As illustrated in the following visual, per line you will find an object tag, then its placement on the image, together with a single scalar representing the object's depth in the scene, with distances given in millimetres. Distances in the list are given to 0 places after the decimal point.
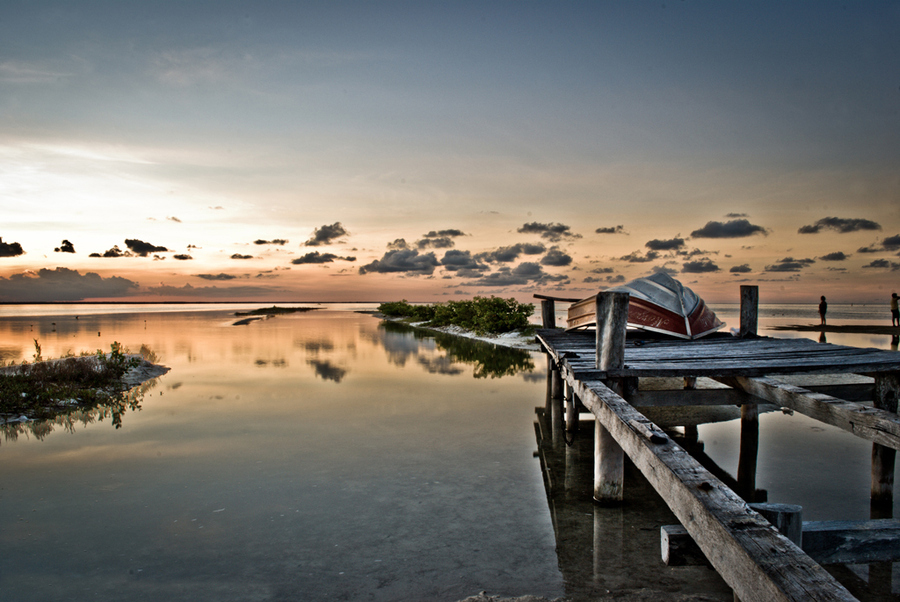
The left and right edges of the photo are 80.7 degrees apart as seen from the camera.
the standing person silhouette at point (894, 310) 32634
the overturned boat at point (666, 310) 10281
